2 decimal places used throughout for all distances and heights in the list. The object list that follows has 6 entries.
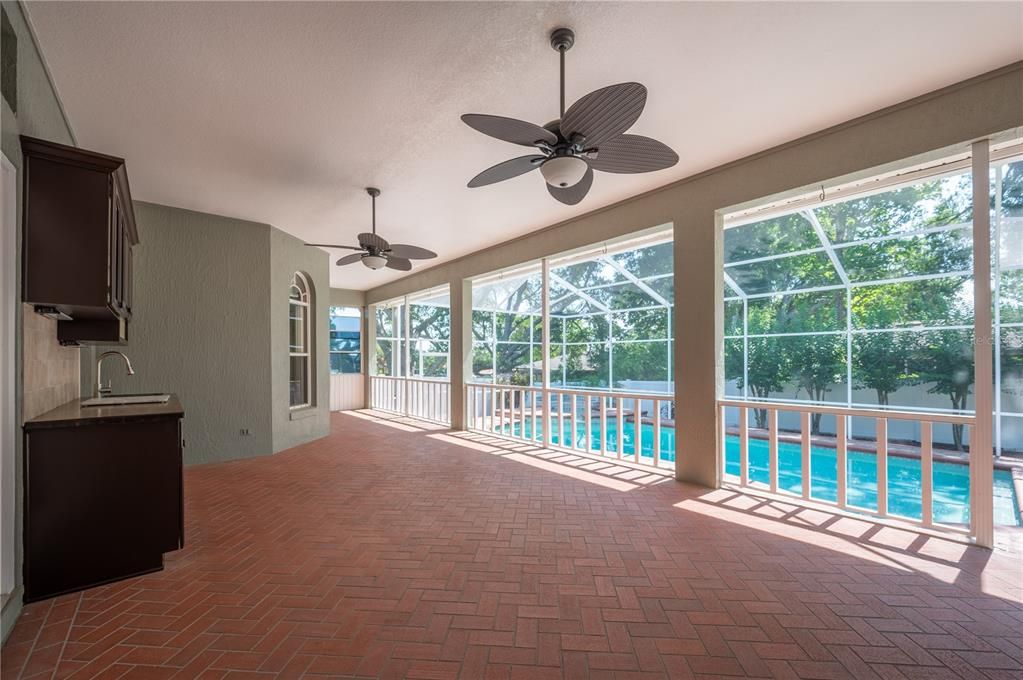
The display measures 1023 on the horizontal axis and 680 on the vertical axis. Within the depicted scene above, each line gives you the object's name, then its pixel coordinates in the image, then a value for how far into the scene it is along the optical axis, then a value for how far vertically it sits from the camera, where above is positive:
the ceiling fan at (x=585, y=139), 1.80 +0.98
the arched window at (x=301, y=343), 5.96 +0.03
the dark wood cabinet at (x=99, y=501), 2.04 -0.80
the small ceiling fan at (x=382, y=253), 4.11 +0.92
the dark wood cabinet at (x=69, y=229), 1.98 +0.57
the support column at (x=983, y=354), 2.53 -0.08
